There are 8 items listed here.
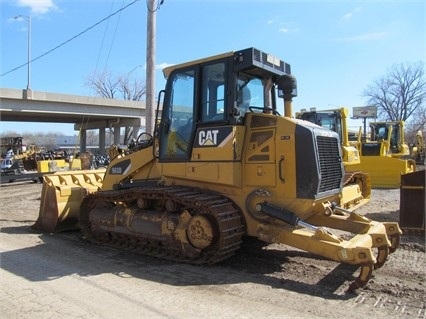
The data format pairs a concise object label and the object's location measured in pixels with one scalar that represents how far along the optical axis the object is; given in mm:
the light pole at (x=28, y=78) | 31458
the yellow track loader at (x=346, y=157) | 8384
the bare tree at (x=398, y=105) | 62750
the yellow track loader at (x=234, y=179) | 5547
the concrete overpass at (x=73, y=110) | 32875
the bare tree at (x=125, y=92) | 54784
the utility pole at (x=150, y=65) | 10617
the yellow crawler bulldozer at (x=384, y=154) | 16797
